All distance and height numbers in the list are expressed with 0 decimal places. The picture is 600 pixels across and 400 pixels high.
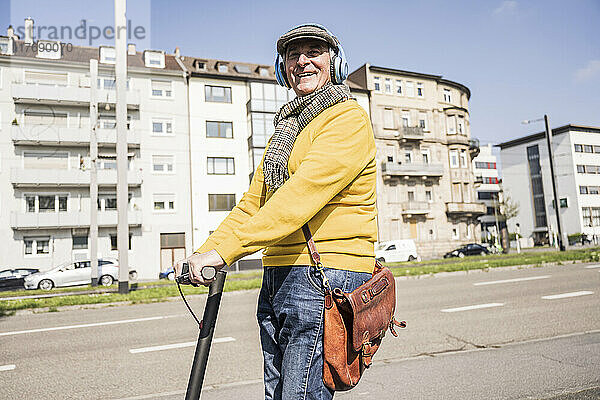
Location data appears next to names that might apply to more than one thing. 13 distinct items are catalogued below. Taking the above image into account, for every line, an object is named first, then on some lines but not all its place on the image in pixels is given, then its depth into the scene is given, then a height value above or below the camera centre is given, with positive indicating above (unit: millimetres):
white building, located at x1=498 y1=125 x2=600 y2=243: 66438 +8044
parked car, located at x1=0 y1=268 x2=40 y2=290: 28328 -892
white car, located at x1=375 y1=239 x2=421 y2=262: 34969 -525
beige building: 48062 +8167
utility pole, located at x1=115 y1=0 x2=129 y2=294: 15398 +3743
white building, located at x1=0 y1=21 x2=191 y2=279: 34250 +7162
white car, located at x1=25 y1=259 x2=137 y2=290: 24572 -823
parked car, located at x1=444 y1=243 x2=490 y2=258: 41938 -955
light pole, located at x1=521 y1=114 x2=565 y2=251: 28578 +2790
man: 1796 +105
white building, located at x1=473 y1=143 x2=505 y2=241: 91125 +12033
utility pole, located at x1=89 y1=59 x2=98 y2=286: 22578 +3922
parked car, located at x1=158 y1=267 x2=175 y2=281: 31219 -1266
